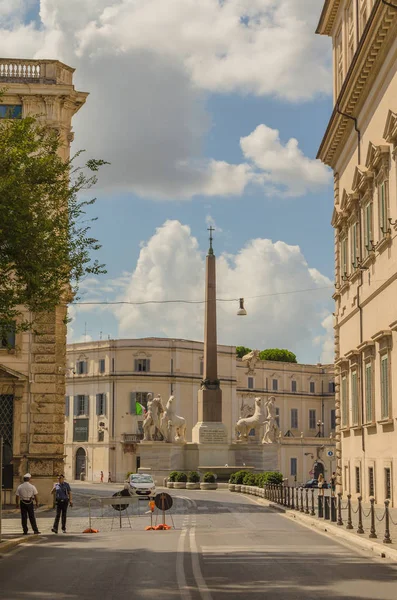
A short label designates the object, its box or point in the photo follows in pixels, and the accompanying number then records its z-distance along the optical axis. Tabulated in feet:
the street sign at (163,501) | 88.12
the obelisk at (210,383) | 207.62
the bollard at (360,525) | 74.20
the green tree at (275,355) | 458.50
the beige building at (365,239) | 95.40
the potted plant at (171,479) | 199.52
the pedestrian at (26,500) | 81.41
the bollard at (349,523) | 79.92
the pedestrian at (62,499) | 86.02
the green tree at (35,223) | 66.59
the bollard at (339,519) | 84.95
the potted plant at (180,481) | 196.03
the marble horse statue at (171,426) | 222.69
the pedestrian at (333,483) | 145.36
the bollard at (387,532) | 64.85
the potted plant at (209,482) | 188.55
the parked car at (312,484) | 275.39
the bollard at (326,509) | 93.25
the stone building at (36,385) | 118.73
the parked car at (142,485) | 154.51
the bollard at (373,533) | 69.67
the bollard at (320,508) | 96.12
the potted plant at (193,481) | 191.83
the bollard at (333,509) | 89.97
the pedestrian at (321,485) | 149.66
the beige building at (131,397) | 337.52
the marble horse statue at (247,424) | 231.09
